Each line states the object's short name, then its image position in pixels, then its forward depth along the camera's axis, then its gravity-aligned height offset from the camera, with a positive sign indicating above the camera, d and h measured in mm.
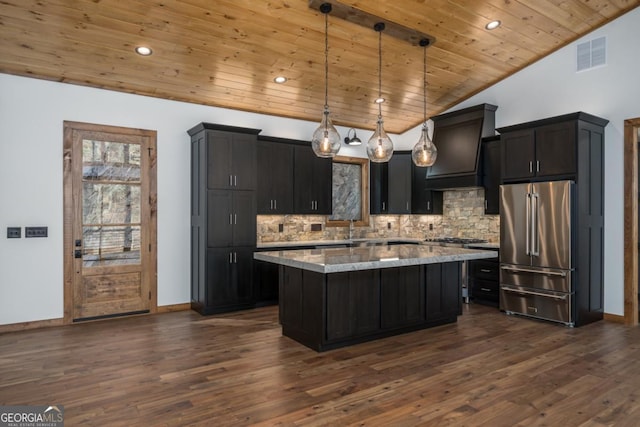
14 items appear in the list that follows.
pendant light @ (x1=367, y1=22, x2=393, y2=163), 4125 +675
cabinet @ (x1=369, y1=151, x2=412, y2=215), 7582 +537
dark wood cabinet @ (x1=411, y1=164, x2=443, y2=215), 7344 +316
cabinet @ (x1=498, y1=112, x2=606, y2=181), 5012 +856
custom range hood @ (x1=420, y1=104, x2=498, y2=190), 6395 +1103
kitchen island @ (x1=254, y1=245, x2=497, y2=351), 3979 -829
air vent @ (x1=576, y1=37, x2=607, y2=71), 5352 +2096
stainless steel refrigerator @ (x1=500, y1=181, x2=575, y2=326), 5012 -460
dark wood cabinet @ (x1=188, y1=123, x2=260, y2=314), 5520 -30
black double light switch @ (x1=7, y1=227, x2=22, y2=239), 4688 -207
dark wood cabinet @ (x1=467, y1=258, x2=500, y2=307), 5965 -985
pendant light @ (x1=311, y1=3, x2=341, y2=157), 3848 +692
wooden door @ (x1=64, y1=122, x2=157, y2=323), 5062 -92
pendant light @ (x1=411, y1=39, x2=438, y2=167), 4246 +635
